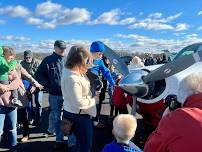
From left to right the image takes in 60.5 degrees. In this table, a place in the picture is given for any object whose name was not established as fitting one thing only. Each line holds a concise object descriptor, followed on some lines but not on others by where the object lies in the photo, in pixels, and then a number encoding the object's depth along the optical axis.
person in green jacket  2.43
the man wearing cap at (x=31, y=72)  3.78
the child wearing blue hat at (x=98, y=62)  2.28
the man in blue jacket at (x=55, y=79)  2.80
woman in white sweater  2.07
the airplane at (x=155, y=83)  2.34
